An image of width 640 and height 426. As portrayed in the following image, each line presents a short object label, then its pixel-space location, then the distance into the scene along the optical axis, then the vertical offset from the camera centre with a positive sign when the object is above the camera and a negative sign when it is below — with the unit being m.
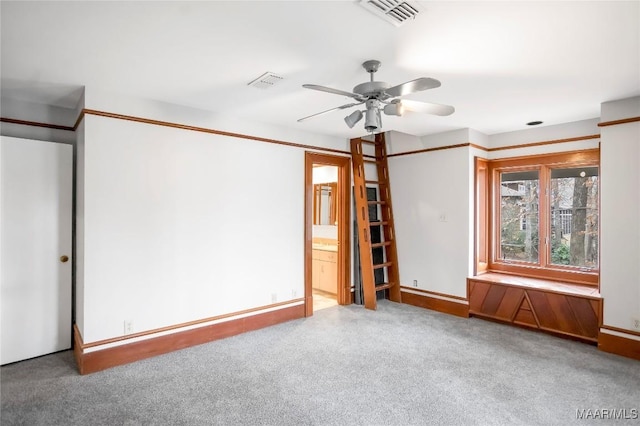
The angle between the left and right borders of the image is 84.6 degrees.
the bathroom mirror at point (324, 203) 6.07 +0.18
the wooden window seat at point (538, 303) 3.63 -1.02
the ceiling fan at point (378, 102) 2.39 +0.80
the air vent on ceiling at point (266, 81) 2.74 +1.07
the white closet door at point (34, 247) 3.13 -0.32
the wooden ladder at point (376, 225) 4.98 -0.18
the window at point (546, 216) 4.12 -0.04
